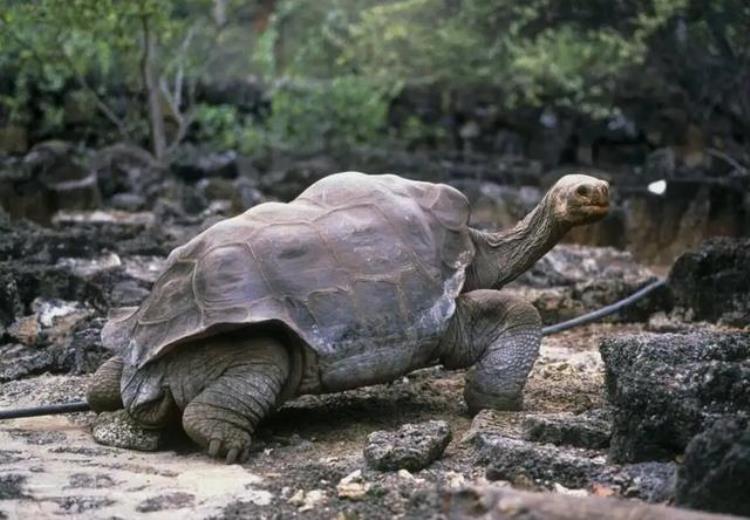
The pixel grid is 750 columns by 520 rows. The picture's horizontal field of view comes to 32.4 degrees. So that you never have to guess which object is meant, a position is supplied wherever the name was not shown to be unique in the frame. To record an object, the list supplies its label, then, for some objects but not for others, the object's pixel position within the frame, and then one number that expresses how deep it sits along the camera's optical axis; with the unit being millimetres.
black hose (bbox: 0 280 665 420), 5355
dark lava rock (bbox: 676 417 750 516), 3207
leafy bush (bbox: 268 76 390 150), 21781
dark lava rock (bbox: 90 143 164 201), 16422
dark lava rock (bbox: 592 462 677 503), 3723
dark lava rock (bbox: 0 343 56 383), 6375
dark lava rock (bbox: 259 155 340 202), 15977
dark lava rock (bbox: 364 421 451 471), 4285
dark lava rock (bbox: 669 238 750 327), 7695
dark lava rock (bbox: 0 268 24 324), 7367
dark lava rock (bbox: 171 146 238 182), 18797
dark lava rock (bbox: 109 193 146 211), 15164
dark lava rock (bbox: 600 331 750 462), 3994
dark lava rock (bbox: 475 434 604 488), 3994
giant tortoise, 4852
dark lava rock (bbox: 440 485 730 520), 2805
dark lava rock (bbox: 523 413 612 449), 4445
